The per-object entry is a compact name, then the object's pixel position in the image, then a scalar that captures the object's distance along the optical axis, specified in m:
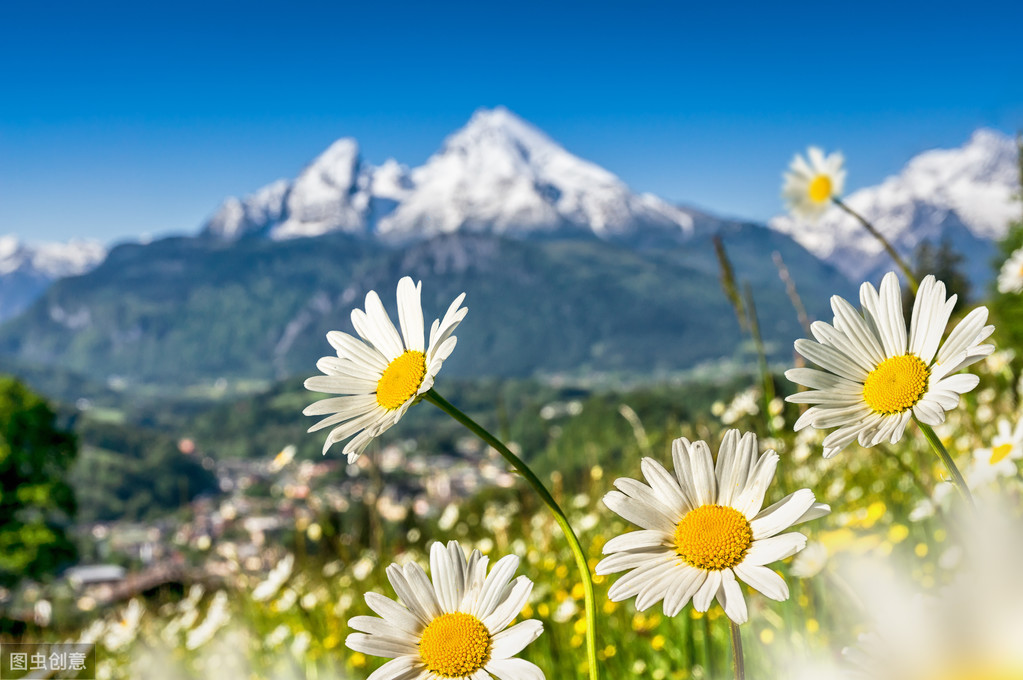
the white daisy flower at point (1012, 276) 2.34
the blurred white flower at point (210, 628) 2.65
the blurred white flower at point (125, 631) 3.01
